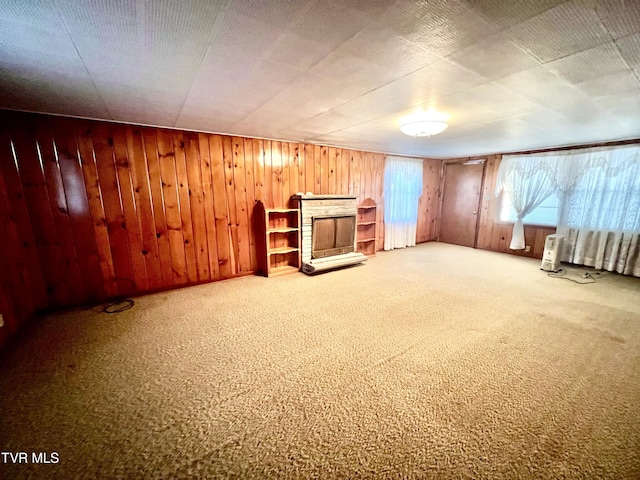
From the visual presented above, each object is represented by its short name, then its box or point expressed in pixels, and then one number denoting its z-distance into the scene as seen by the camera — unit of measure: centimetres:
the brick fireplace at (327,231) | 397
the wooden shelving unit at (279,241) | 377
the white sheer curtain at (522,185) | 461
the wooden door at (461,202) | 575
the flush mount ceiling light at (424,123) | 255
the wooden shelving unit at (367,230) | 512
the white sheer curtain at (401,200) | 546
